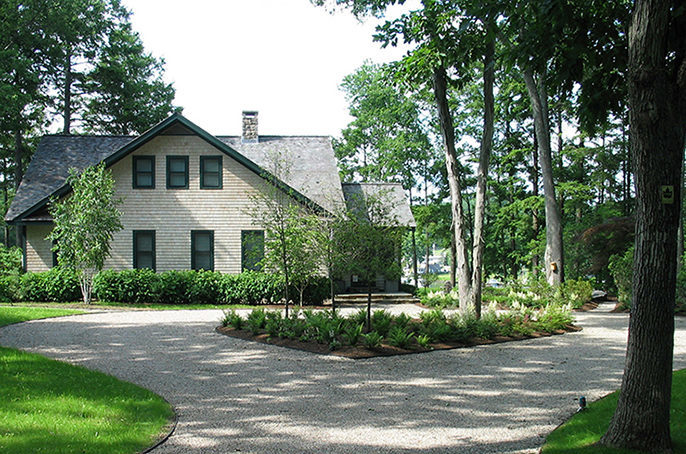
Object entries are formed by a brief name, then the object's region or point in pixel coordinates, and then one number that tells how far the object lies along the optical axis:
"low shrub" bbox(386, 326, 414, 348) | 10.44
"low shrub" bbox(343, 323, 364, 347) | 10.49
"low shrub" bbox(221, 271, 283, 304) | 19.73
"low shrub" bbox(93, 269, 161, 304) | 19.34
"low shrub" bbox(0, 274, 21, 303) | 18.96
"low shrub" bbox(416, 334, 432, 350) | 10.55
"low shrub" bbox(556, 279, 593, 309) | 19.48
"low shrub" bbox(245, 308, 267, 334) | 12.25
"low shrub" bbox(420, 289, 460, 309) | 19.38
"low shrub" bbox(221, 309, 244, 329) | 12.73
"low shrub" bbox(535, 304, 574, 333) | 13.00
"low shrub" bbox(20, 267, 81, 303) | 19.36
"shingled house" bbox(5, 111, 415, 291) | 21.44
